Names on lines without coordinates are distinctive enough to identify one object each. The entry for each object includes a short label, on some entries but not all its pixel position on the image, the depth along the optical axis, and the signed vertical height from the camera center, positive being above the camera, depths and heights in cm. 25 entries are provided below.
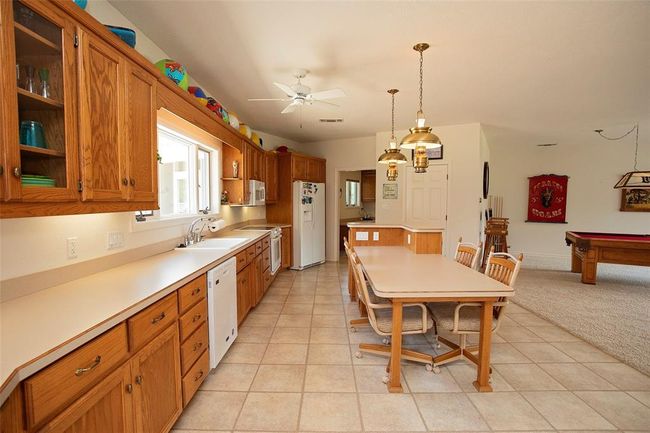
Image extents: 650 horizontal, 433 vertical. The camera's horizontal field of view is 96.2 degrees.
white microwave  426 +12
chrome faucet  297 -35
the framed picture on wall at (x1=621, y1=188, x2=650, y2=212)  641 +4
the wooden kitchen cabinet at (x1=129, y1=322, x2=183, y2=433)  135 -94
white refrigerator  560 -46
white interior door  538 +8
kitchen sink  287 -46
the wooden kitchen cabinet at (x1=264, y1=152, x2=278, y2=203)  534 +46
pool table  437 -76
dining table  194 -60
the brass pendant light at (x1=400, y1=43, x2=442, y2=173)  225 +47
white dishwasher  216 -87
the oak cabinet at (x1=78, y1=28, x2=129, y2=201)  137 +40
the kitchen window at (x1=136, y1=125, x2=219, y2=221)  289 +26
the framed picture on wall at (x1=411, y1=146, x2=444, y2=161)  533 +88
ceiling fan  285 +106
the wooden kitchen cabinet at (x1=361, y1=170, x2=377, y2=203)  873 +44
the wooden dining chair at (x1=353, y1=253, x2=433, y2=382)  214 -89
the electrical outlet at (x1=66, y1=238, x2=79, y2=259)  163 -27
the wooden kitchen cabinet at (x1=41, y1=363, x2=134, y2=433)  98 -79
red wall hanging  707 +9
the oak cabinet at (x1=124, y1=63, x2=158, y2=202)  171 +42
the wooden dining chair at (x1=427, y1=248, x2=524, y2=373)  216 -88
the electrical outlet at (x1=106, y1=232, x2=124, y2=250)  192 -27
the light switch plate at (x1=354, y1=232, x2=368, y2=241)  382 -46
